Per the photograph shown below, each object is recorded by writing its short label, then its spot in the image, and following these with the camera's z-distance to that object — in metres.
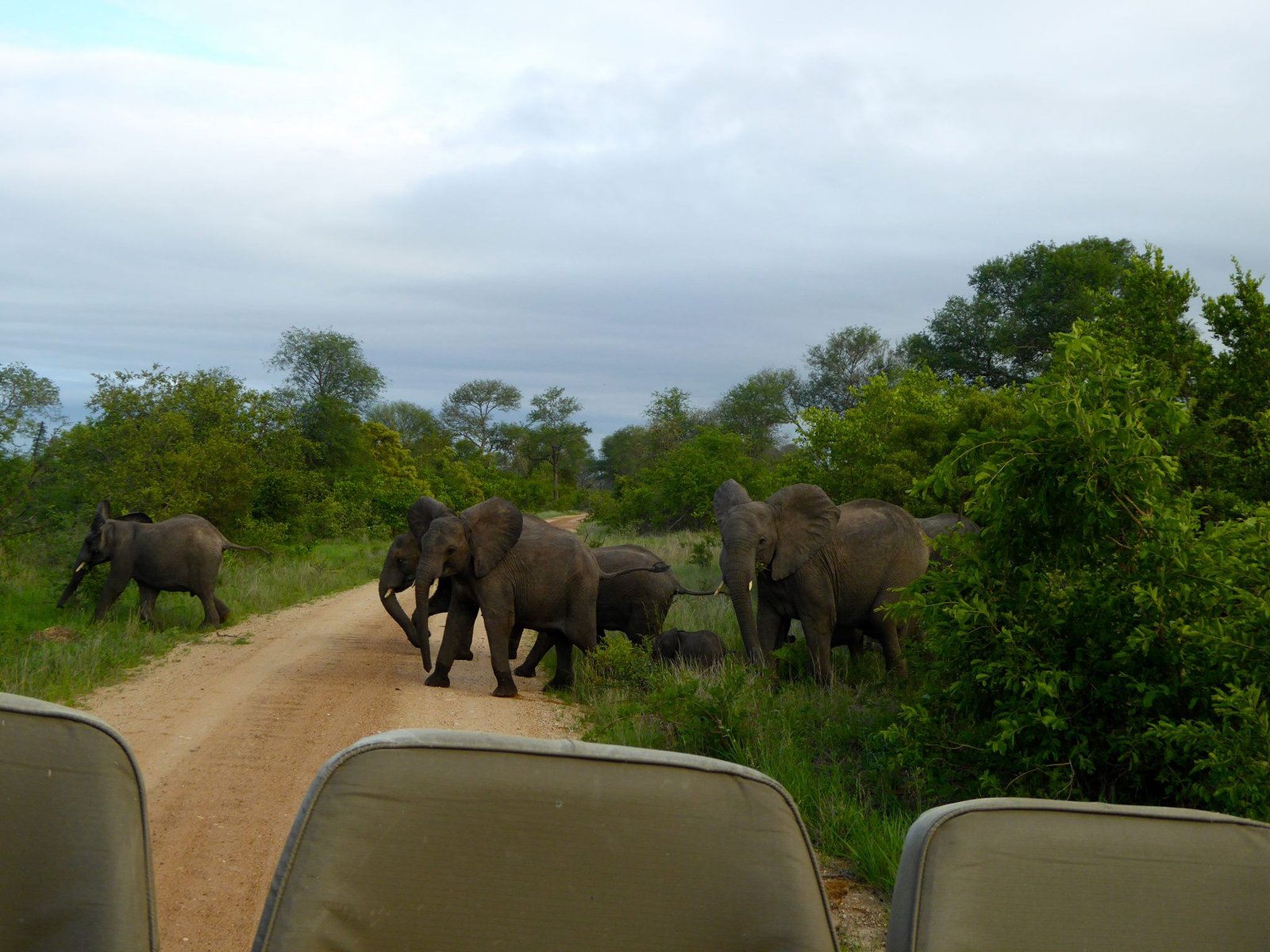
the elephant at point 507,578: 10.16
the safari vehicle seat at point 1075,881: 2.23
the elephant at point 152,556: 12.98
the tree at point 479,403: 91.38
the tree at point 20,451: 17.48
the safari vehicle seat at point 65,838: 2.15
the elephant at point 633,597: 11.91
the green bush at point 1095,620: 4.94
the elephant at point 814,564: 9.72
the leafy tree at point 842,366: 56.66
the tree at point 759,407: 60.50
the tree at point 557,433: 84.50
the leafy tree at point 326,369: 50.97
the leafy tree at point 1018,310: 36.78
